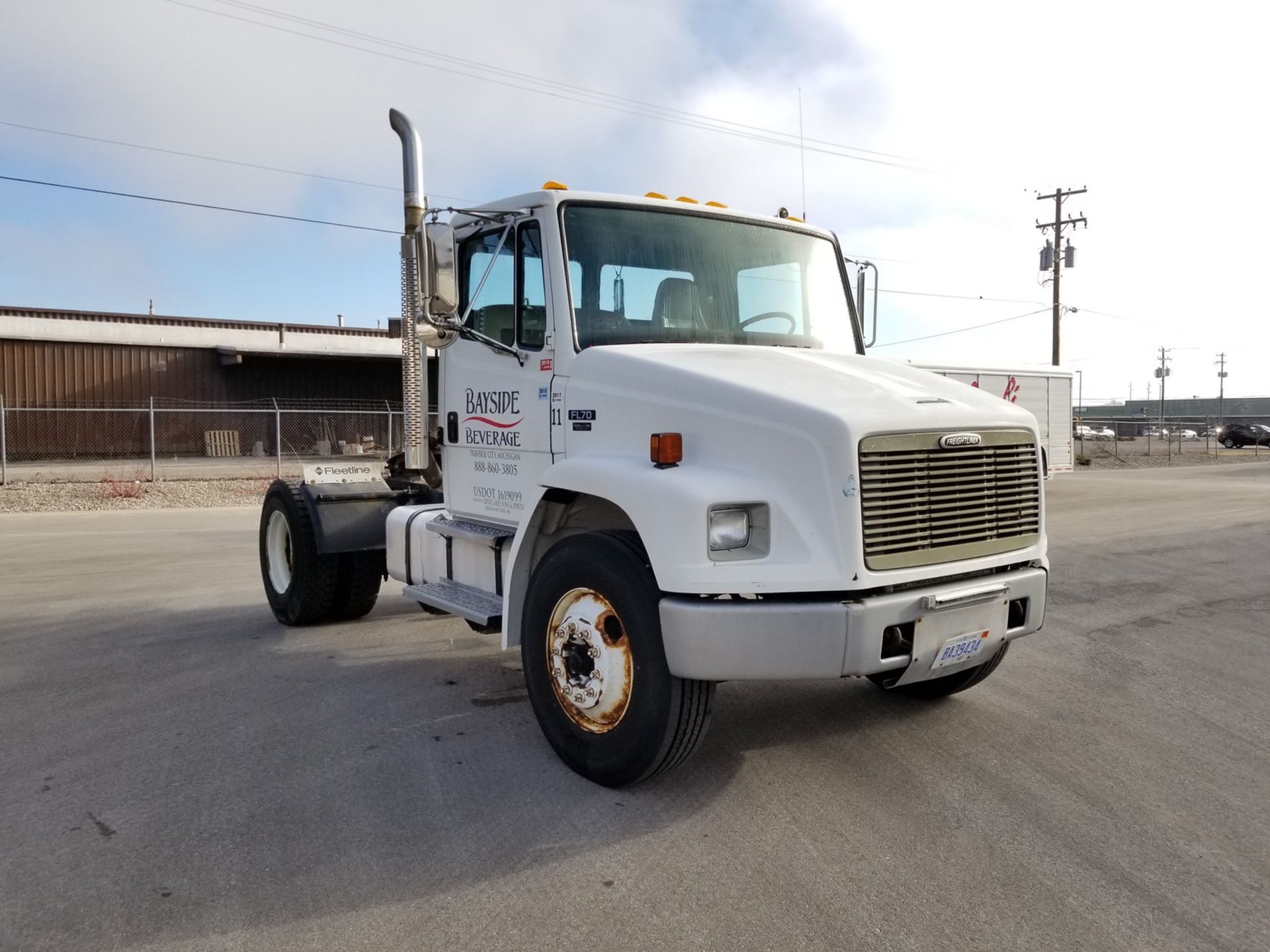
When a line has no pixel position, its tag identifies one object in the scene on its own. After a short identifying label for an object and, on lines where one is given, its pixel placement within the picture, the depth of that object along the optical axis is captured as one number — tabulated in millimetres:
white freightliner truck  3615
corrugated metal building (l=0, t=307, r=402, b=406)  28875
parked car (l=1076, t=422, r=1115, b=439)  57678
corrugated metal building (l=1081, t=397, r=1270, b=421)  111750
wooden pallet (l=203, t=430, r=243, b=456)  30344
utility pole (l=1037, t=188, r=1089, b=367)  41344
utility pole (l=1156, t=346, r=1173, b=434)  95062
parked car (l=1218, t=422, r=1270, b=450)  51562
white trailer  24078
